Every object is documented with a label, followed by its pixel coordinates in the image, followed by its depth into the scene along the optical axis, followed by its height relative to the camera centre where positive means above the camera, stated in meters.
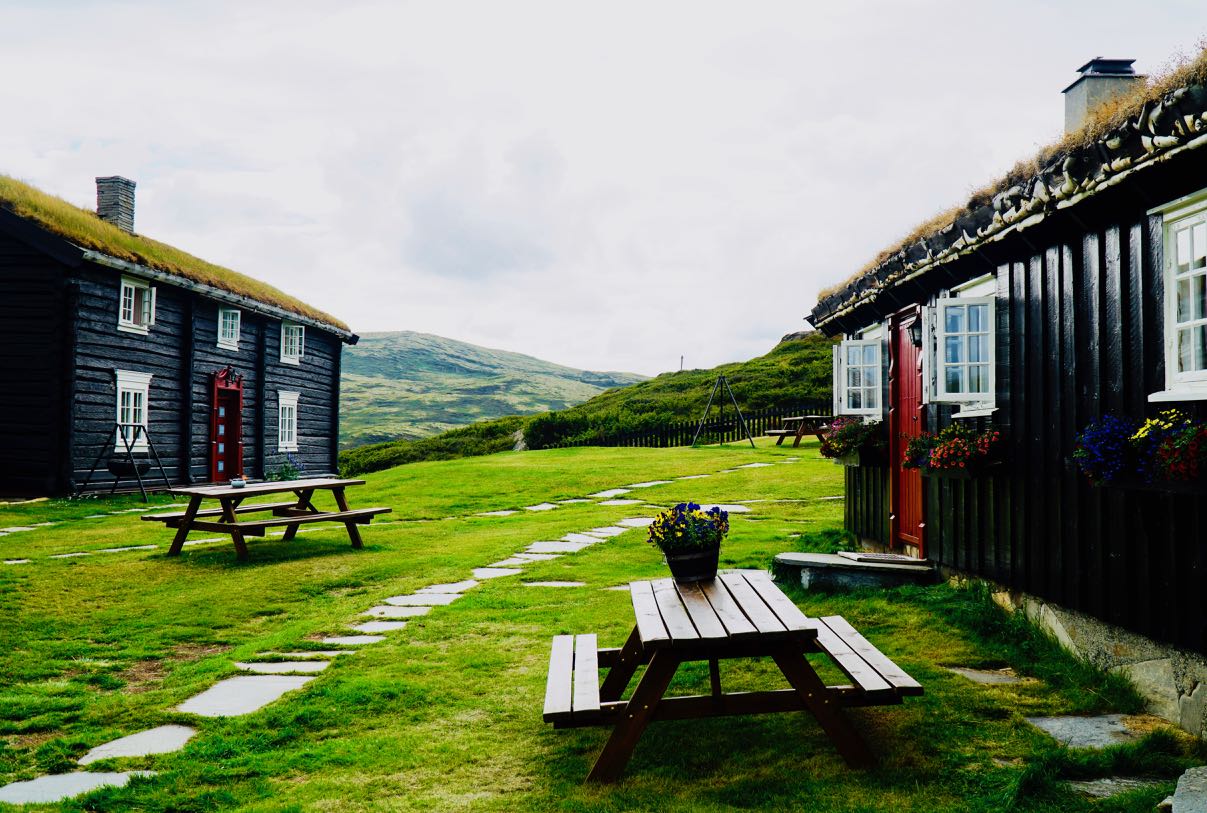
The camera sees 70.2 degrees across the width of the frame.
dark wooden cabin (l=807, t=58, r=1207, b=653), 4.14 +0.59
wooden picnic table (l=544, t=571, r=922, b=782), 3.70 -1.07
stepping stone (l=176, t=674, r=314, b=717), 4.79 -1.50
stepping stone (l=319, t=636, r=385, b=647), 6.23 -1.47
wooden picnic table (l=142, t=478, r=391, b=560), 9.95 -0.94
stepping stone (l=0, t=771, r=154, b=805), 3.56 -1.50
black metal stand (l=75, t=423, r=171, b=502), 16.38 -0.23
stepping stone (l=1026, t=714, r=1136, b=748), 4.01 -1.38
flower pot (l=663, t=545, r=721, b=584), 4.72 -0.67
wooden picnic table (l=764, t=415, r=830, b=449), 24.59 +0.46
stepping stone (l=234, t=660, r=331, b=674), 5.56 -1.50
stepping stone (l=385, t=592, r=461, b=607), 7.58 -1.43
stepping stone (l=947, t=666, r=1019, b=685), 4.97 -1.37
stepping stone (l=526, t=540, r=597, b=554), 10.36 -1.31
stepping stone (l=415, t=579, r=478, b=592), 8.16 -1.41
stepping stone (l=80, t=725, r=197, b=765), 4.12 -1.52
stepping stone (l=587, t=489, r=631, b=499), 16.41 -1.02
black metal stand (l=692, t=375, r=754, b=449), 26.49 +0.46
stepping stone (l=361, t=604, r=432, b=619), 7.15 -1.45
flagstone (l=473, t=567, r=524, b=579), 8.83 -1.37
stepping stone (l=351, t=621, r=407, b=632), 6.64 -1.46
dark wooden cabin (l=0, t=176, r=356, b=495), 15.88 +1.82
